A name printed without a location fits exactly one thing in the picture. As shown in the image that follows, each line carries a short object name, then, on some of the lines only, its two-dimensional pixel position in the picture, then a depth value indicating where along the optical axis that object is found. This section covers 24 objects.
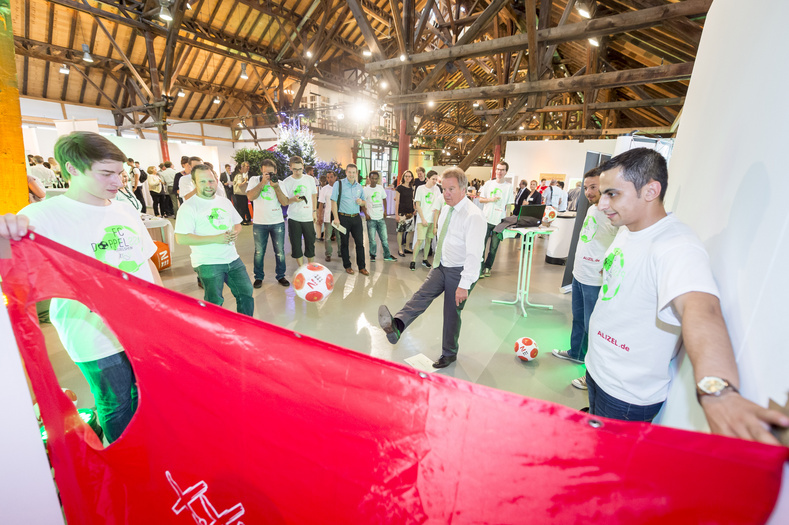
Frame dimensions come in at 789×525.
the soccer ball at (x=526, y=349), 3.24
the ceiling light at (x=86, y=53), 11.16
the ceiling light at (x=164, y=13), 9.43
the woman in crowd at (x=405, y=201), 7.01
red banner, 0.63
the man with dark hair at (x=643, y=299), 0.99
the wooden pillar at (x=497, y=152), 19.81
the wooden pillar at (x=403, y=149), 9.91
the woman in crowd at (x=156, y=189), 10.73
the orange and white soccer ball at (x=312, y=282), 3.92
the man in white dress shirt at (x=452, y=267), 2.81
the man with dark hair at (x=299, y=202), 5.18
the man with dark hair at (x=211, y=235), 2.82
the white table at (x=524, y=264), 4.36
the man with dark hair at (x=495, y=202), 5.82
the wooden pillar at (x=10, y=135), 1.33
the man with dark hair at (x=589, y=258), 2.85
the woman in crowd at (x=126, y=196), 4.40
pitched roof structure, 6.93
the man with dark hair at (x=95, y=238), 1.44
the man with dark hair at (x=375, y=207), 6.25
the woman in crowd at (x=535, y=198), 7.82
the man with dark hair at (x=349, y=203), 5.59
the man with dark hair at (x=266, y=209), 4.64
